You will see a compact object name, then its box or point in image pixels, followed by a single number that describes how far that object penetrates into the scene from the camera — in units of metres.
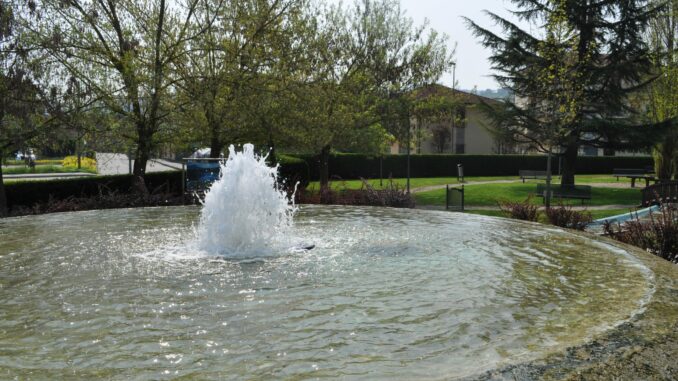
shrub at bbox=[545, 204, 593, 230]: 11.80
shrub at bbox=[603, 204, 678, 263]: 8.61
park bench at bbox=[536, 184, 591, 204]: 20.31
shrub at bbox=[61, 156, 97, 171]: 47.06
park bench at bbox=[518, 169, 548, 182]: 32.53
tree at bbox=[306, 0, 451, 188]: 23.17
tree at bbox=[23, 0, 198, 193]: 15.80
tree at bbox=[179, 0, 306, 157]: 17.55
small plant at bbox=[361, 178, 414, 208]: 16.25
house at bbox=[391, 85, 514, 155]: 56.78
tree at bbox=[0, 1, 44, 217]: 13.77
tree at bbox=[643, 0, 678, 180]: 27.53
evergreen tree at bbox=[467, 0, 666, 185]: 26.34
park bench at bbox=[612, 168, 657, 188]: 32.10
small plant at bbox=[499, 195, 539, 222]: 12.82
